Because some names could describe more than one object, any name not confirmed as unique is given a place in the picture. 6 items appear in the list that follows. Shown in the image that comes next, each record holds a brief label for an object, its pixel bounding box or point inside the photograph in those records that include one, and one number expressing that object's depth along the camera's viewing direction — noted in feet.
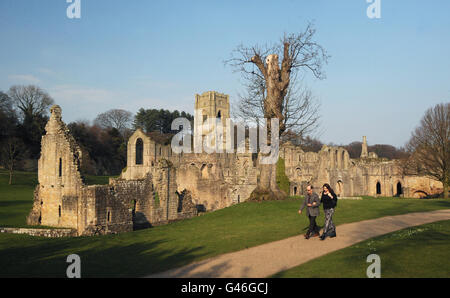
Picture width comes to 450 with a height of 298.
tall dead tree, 64.69
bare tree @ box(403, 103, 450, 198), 105.29
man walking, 35.27
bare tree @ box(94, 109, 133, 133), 271.90
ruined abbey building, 58.90
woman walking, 34.30
